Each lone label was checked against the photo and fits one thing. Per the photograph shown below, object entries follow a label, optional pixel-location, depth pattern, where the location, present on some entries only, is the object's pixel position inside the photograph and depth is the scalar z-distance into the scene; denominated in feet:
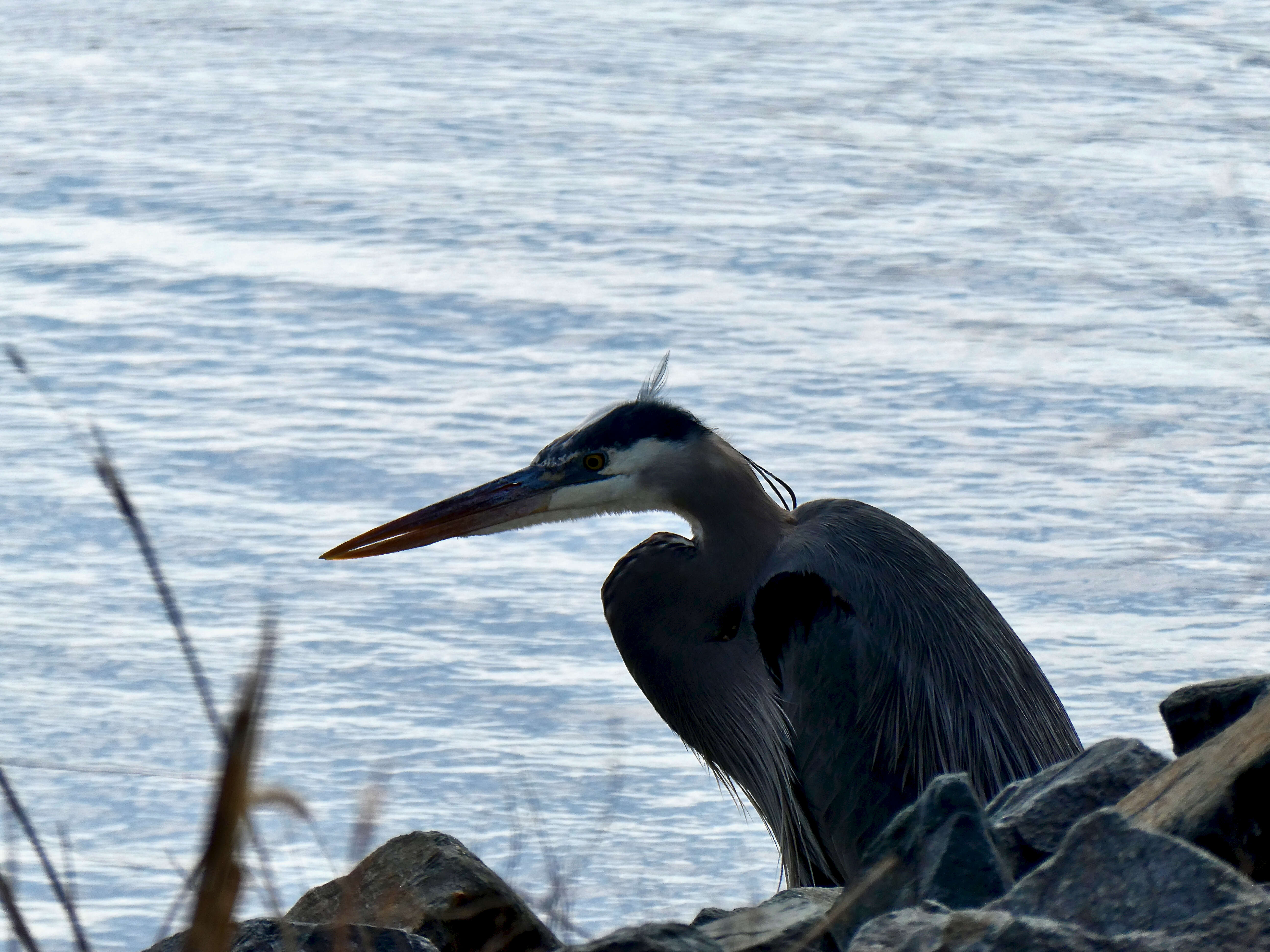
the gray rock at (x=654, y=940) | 42.79
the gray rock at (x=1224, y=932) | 37.98
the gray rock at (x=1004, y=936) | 38.46
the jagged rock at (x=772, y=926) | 45.89
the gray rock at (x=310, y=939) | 46.00
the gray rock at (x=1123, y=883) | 41.26
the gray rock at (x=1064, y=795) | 46.24
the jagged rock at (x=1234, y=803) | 45.93
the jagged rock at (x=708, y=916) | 46.41
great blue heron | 47.77
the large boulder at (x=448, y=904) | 46.54
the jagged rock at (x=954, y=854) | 45.94
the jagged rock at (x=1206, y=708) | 46.43
